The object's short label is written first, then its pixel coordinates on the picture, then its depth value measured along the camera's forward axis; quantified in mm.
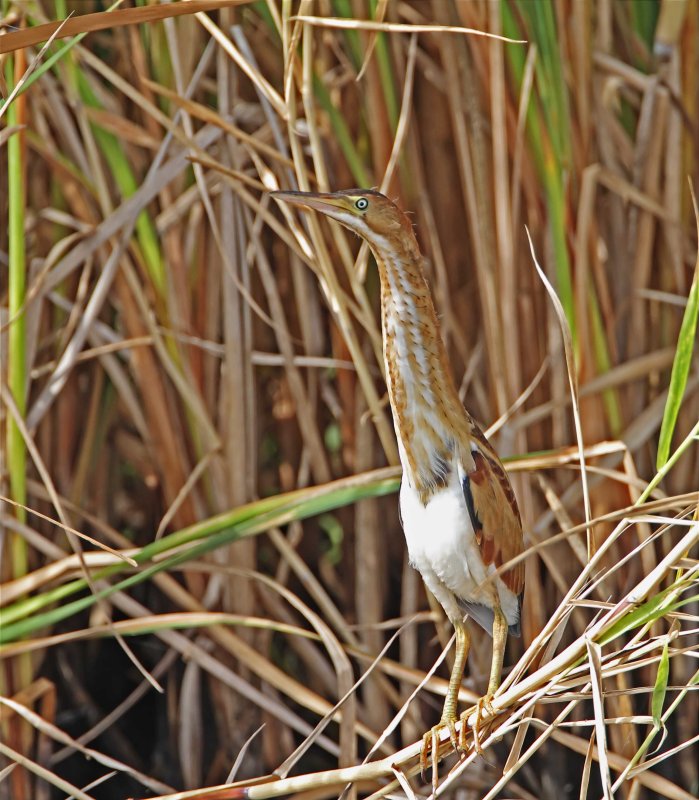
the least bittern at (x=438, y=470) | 10343
